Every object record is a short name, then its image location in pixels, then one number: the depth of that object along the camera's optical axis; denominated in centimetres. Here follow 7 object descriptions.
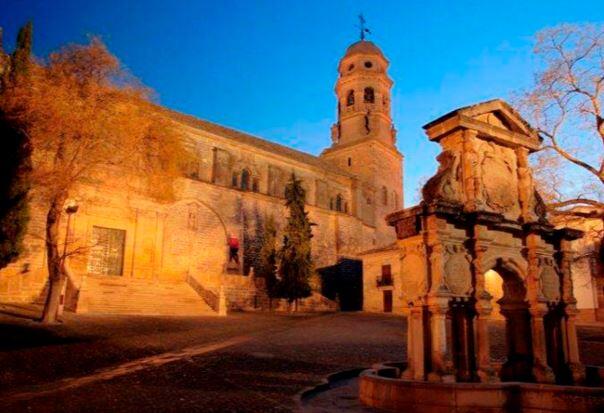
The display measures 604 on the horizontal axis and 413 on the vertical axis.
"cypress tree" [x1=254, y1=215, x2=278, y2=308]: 3164
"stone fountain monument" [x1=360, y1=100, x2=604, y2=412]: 775
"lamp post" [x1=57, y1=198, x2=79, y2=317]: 1854
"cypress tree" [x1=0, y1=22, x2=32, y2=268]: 1692
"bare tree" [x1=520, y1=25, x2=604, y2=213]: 1419
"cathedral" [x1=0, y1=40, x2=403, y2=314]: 2444
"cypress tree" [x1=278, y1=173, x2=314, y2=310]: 3088
